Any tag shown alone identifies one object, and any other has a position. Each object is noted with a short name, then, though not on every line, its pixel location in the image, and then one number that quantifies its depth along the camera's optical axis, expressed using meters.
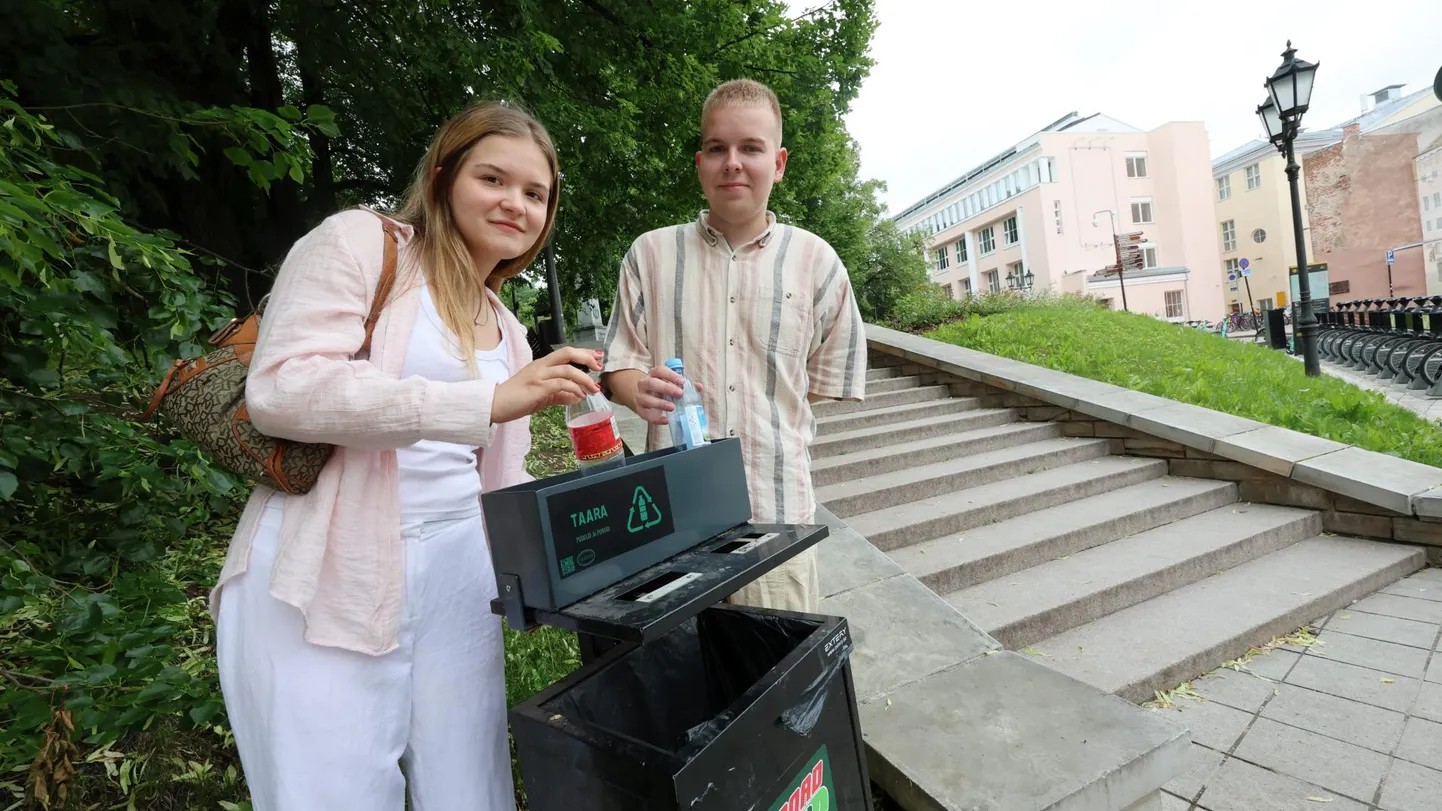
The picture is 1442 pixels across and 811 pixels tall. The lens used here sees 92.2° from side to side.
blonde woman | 1.20
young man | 2.00
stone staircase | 3.67
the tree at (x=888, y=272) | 28.03
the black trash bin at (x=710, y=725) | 1.12
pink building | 41.72
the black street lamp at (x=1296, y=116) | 8.30
